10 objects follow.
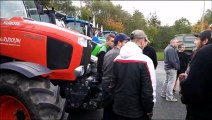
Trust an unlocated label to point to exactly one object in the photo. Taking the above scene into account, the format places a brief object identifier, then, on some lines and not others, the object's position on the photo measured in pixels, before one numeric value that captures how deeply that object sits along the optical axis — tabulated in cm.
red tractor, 227
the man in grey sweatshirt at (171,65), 479
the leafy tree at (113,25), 2773
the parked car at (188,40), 1019
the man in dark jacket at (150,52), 460
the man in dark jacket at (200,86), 184
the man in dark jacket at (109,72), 280
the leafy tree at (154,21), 2740
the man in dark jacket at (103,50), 354
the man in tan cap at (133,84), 216
